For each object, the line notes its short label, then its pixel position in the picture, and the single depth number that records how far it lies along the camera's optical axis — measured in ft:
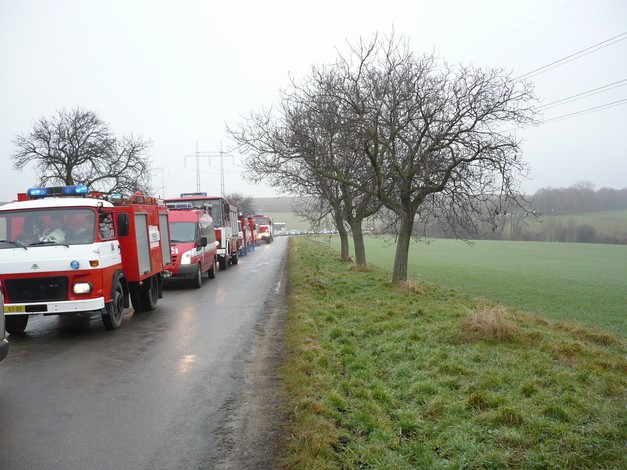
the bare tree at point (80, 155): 122.62
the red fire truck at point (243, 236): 115.65
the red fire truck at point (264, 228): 219.39
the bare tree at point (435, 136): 43.60
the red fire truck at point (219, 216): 78.02
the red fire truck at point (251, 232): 145.18
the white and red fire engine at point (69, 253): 27.71
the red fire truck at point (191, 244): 53.57
